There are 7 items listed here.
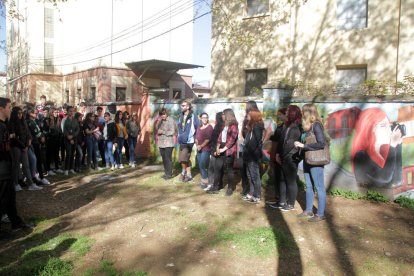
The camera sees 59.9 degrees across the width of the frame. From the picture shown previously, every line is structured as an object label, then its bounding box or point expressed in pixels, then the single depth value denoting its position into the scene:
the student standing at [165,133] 8.88
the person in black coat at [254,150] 6.83
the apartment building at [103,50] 24.62
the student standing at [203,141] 8.19
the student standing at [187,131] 8.65
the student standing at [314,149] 5.59
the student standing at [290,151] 6.20
